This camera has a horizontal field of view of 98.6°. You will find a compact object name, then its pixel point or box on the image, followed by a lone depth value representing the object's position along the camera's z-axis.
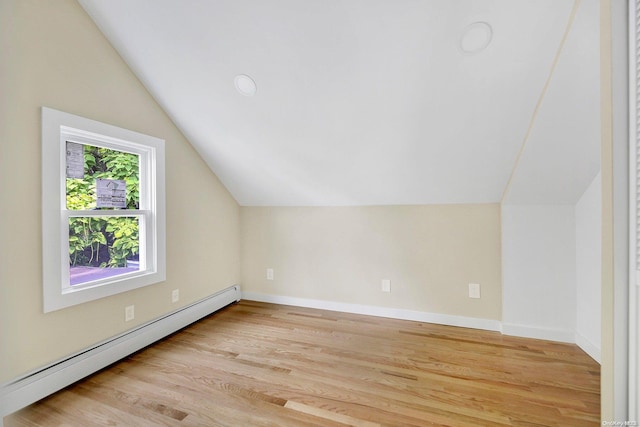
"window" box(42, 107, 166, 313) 1.75
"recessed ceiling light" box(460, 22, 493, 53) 1.54
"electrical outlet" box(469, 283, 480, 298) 2.66
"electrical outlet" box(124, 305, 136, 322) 2.22
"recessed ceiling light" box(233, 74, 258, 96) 2.08
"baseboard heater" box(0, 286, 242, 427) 1.59
